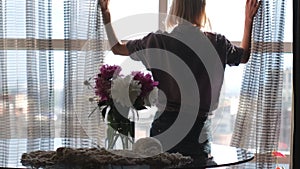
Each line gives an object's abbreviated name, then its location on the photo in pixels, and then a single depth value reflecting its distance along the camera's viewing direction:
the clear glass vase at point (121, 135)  1.75
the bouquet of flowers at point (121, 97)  1.72
